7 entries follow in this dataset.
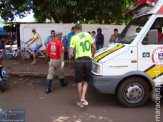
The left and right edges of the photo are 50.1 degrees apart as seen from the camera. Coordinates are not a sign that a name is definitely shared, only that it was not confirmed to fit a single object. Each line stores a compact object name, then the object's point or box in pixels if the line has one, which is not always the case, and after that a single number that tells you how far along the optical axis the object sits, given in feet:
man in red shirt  17.26
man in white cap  28.28
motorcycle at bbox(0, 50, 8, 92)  17.34
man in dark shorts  13.76
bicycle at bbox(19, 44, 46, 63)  30.52
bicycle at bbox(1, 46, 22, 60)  33.19
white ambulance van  13.20
